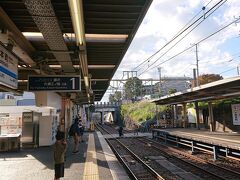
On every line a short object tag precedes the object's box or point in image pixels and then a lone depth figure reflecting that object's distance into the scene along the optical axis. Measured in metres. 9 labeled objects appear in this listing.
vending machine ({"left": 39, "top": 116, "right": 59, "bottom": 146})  10.24
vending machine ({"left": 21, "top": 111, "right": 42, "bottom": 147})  9.82
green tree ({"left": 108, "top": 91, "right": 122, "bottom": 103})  59.30
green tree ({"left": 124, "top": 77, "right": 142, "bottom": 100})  45.43
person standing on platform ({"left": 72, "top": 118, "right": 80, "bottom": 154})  8.34
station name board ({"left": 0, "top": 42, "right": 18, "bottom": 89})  3.57
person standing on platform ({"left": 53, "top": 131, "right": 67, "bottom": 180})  4.33
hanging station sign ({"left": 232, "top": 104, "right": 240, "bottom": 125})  12.24
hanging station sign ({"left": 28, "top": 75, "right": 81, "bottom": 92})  5.16
